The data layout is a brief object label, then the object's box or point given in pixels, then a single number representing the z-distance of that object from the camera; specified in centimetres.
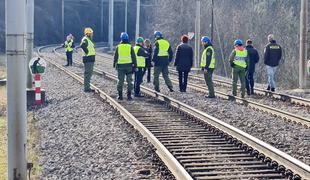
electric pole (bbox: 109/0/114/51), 5484
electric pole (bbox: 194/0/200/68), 3294
